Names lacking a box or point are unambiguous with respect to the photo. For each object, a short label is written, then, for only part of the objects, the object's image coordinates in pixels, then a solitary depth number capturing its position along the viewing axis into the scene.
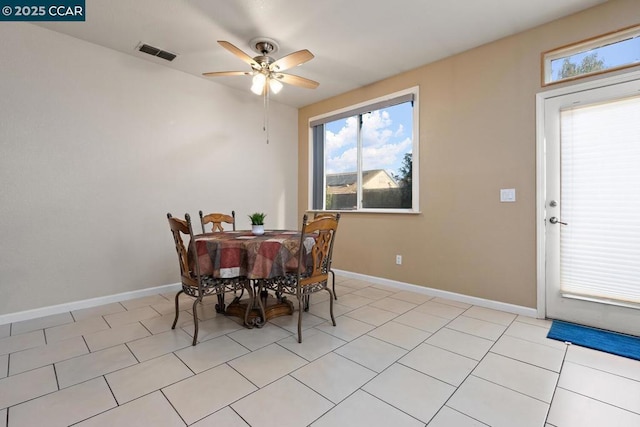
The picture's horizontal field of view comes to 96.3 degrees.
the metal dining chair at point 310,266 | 2.23
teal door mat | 2.04
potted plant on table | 2.73
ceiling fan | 2.52
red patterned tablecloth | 2.20
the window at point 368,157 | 3.65
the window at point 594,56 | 2.26
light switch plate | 2.77
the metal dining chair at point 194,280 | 2.15
